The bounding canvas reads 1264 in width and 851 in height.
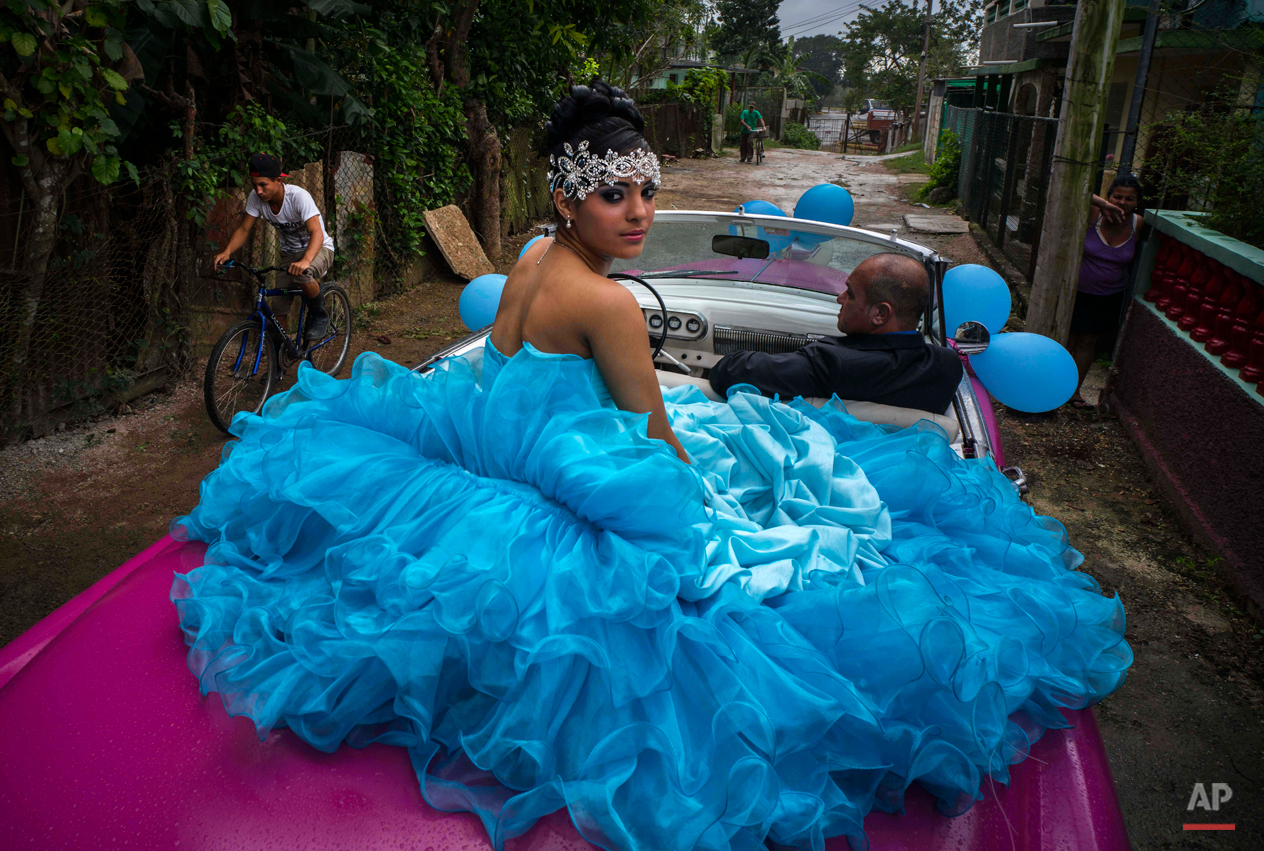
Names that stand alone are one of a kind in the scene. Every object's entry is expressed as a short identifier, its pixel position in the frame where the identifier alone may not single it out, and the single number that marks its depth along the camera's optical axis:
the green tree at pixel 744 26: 51.44
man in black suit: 2.69
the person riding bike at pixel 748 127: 24.62
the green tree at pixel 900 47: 51.19
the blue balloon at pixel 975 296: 4.15
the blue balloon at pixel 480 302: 4.29
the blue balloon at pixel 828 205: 5.77
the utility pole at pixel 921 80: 38.78
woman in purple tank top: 5.92
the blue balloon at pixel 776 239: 3.75
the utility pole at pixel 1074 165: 5.41
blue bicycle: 5.36
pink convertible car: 1.32
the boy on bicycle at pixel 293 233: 5.70
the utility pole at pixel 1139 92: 6.67
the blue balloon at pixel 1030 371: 3.64
